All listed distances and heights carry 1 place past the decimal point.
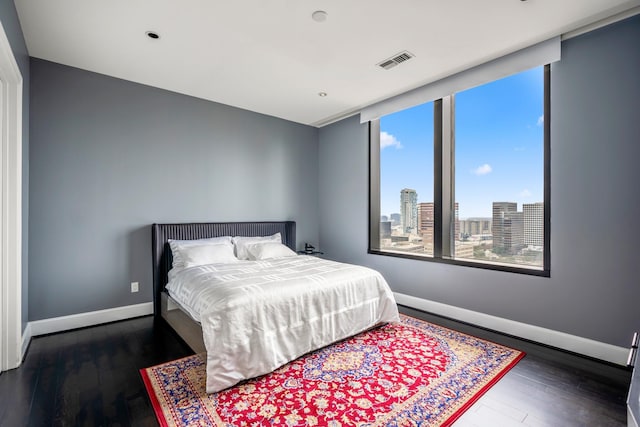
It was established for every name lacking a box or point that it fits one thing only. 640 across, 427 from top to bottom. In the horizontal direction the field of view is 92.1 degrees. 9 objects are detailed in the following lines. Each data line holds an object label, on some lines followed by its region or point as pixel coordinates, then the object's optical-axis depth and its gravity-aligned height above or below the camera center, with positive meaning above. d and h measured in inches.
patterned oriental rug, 69.4 -46.1
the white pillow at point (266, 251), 148.6 -19.2
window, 115.9 +15.4
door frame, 86.6 -1.8
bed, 82.5 -30.3
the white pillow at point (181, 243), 134.0 -14.7
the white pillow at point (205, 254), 131.3 -19.1
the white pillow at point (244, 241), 151.0 -15.3
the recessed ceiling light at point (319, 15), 90.3 +58.4
